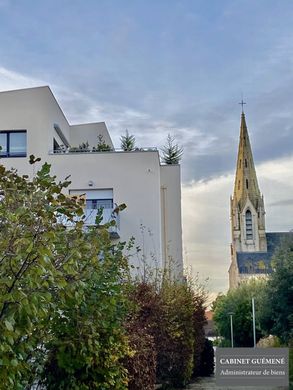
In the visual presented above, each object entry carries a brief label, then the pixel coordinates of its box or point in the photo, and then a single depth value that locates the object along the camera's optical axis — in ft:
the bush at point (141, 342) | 33.58
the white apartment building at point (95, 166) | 91.76
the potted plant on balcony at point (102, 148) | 98.63
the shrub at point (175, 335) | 53.93
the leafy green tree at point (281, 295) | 62.18
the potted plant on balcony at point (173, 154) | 108.88
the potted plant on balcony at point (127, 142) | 99.98
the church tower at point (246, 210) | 312.29
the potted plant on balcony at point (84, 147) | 98.49
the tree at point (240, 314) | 117.18
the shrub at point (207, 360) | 86.84
